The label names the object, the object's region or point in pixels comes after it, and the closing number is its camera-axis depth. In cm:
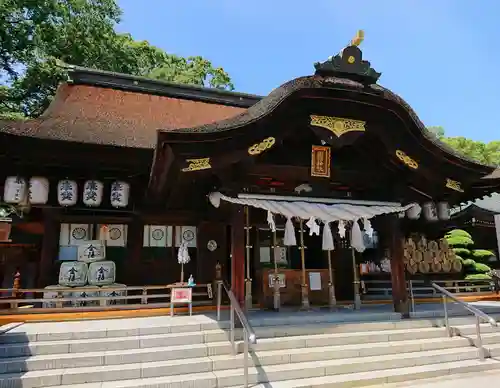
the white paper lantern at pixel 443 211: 1087
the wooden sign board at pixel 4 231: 1385
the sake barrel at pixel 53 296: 831
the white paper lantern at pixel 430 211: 1065
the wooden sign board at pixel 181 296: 752
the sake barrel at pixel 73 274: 851
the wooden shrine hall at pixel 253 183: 686
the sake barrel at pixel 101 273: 865
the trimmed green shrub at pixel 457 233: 1565
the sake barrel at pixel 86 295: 804
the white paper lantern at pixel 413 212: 874
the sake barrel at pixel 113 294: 859
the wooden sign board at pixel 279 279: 884
